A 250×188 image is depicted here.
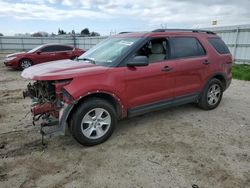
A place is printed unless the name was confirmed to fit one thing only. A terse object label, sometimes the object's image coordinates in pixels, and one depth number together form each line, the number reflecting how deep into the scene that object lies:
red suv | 3.40
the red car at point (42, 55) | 11.77
